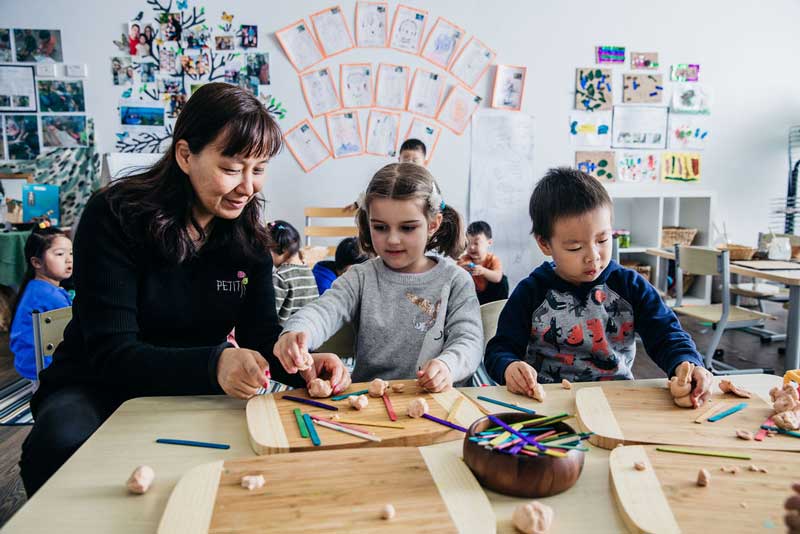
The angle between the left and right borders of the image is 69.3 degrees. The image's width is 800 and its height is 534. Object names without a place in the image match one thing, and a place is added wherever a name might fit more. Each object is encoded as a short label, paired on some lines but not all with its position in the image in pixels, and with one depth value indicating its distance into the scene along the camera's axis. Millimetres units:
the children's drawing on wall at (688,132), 4641
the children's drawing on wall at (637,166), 4602
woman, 943
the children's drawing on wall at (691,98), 4605
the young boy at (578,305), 1189
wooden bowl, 591
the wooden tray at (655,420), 741
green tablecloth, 3488
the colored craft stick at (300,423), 758
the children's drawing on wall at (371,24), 4141
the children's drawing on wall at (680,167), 4660
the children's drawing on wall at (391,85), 4203
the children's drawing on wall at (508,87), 4355
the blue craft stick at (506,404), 875
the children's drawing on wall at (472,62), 4301
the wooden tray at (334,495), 543
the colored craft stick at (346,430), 740
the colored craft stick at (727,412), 812
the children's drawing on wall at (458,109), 4312
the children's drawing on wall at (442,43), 4234
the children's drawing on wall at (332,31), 4102
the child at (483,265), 2740
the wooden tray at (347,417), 729
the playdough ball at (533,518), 540
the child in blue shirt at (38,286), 2318
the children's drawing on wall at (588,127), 4512
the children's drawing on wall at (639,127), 4566
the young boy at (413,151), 3428
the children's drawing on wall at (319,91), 4145
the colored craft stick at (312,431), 725
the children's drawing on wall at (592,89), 4477
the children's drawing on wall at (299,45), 4090
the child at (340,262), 2324
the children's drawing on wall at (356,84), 4172
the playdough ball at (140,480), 617
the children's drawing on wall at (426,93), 4254
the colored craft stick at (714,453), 688
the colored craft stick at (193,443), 740
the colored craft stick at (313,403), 851
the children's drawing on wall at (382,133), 4227
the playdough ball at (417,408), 808
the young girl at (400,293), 1309
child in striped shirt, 2143
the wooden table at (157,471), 569
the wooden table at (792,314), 2707
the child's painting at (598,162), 4540
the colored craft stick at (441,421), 778
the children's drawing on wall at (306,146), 4176
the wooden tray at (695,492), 552
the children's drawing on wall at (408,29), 4184
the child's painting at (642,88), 4539
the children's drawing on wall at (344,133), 4195
